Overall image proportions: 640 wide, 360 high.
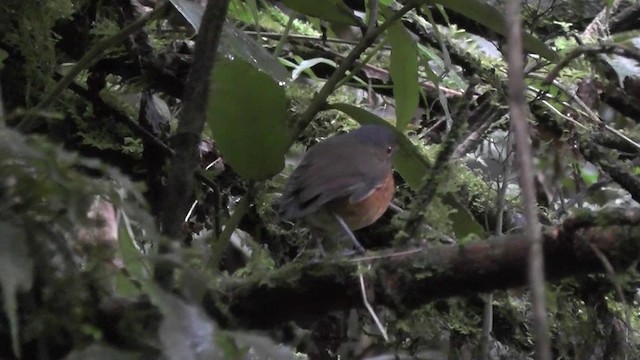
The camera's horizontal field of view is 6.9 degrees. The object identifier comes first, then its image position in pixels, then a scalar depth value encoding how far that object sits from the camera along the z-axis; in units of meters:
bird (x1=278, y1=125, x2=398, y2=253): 5.13
